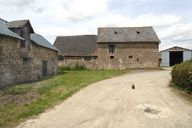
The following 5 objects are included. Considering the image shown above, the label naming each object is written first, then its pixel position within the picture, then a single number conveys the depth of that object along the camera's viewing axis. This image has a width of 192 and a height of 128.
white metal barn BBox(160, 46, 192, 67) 27.38
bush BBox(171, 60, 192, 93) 8.07
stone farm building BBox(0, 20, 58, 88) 10.66
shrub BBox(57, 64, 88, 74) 23.85
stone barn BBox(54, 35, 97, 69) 24.24
